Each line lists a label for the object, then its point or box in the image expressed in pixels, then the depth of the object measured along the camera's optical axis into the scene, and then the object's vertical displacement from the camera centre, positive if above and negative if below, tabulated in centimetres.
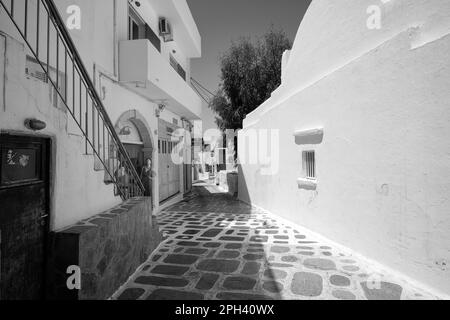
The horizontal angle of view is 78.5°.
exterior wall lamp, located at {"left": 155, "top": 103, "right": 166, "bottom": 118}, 938 +187
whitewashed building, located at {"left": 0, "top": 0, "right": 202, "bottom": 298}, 285 +52
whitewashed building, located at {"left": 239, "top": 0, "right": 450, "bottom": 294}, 362 +52
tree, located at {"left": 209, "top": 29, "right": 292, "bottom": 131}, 1705 +571
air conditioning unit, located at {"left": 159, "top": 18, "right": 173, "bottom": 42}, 941 +467
